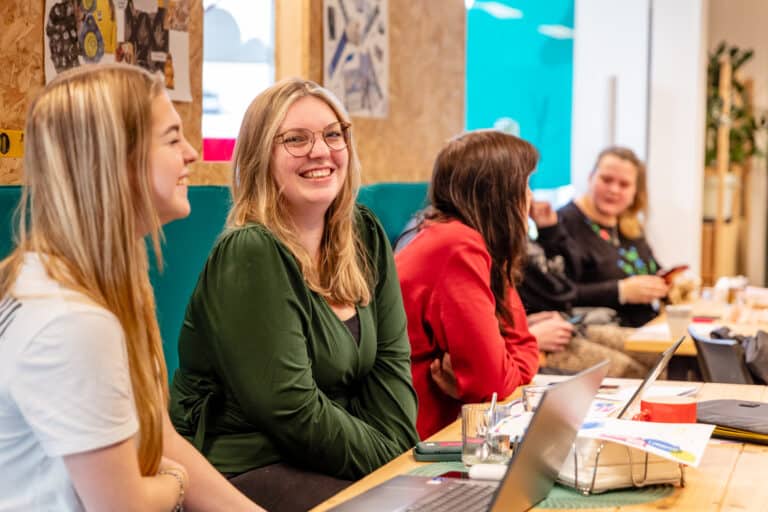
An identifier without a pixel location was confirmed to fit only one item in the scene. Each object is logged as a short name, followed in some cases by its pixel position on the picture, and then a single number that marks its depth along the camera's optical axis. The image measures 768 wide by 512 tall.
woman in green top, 2.21
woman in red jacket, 2.73
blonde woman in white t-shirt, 1.41
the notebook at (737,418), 2.12
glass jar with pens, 1.92
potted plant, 8.06
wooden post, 7.89
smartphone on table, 1.99
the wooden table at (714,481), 1.69
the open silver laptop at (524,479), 1.47
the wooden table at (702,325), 3.70
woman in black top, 5.05
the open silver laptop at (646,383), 2.00
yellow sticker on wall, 2.65
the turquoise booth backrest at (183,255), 2.99
